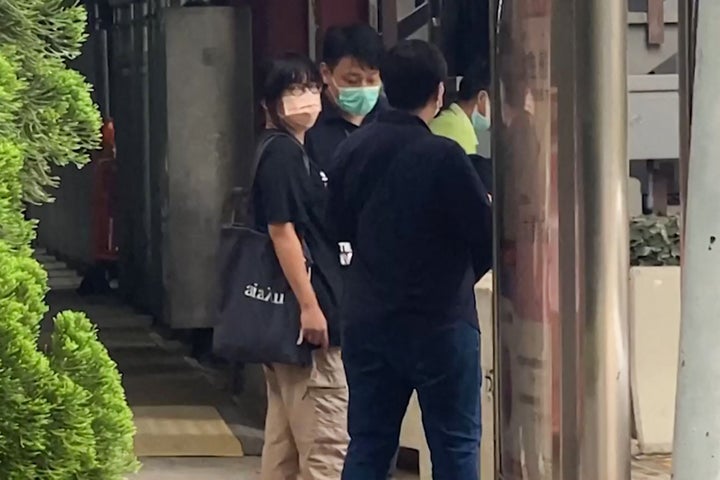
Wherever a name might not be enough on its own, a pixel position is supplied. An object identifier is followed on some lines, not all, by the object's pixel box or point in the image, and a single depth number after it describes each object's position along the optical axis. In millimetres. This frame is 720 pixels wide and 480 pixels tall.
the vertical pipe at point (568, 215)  5665
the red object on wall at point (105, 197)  23987
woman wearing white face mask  8593
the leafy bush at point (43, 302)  4850
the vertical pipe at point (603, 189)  5622
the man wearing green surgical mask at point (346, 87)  9308
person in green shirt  10472
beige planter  12672
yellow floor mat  12665
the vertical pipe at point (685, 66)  5875
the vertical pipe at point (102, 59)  24616
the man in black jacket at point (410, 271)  7593
